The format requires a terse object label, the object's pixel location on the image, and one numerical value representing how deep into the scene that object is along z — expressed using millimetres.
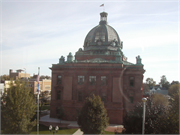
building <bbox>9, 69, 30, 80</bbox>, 75000
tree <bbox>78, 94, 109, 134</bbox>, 22141
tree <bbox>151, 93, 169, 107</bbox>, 45641
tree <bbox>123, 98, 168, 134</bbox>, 21902
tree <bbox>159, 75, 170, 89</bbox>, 137050
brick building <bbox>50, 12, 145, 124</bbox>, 34875
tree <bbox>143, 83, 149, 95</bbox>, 89488
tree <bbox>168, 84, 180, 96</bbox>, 79688
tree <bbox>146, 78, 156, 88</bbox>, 127250
